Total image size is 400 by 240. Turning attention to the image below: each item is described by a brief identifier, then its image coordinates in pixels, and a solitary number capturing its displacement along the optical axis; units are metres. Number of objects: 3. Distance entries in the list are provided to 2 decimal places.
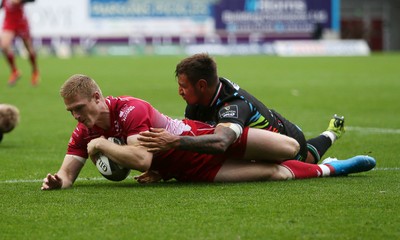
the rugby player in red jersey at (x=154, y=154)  14.00
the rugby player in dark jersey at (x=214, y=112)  13.88
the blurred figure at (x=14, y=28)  43.85
